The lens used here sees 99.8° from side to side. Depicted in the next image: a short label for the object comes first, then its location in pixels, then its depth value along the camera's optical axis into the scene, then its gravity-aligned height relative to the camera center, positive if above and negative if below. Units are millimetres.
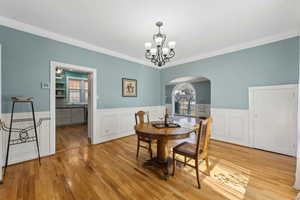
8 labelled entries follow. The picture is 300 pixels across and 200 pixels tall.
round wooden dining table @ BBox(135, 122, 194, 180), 1923 -560
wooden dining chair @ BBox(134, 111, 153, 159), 3053 -402
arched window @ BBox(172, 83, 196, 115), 9336 +66
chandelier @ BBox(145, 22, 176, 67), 2234 +967
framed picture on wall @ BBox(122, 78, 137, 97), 4278 +420
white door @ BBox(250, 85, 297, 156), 2779 -406
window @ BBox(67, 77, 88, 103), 6445 +483
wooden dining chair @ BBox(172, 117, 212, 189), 1831 -758
